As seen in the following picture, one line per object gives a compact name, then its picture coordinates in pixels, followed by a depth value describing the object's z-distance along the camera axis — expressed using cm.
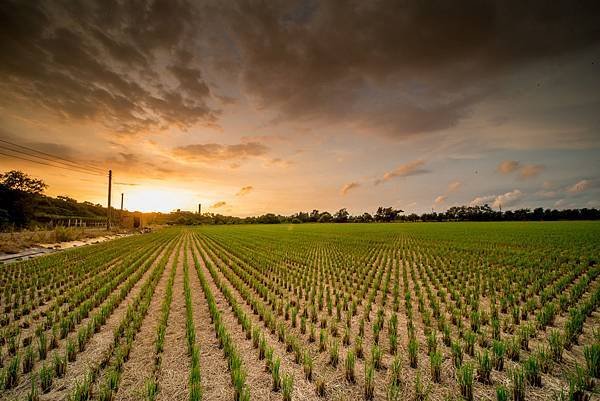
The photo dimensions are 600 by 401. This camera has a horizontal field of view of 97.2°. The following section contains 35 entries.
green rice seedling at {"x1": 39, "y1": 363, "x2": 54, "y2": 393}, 432
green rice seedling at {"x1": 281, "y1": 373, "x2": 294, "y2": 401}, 413
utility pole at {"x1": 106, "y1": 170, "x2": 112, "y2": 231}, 4356
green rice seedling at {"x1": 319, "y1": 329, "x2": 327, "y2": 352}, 587
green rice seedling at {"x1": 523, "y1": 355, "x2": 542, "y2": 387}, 443
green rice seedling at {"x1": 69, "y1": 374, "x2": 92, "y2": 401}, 391
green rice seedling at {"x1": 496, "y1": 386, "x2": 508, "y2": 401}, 376
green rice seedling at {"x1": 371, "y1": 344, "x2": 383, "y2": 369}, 512
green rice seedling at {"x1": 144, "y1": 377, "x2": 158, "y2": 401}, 398
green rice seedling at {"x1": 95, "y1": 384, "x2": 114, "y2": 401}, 397
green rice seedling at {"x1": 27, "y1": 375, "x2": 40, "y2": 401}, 390
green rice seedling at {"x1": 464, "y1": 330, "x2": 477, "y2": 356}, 557
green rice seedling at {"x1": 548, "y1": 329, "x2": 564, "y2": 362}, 518
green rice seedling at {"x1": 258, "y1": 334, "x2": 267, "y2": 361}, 550
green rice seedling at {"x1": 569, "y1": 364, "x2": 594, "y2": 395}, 409
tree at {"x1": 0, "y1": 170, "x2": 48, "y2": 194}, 5509
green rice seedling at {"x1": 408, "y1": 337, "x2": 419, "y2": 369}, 513
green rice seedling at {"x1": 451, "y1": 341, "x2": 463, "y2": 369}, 507
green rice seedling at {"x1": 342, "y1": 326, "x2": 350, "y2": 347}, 618
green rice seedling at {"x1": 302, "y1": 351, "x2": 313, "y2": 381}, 477
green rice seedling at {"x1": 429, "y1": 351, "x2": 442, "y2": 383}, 467
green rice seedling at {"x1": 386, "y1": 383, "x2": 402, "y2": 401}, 406
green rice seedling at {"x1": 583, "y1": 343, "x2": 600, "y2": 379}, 459
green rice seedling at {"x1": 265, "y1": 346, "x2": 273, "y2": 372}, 503
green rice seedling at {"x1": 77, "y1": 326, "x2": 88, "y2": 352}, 569
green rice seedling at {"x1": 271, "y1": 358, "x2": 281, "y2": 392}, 444
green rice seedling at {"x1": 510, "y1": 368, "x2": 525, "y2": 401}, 407
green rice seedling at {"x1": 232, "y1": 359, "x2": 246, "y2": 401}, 414
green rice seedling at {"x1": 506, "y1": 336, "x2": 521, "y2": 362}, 530
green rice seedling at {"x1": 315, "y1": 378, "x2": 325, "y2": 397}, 432
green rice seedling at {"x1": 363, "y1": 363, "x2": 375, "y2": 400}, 424
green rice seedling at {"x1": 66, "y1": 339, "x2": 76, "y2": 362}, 525
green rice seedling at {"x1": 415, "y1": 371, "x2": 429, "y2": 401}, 414
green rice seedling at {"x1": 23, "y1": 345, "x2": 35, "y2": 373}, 489
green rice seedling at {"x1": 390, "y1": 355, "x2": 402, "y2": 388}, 450
